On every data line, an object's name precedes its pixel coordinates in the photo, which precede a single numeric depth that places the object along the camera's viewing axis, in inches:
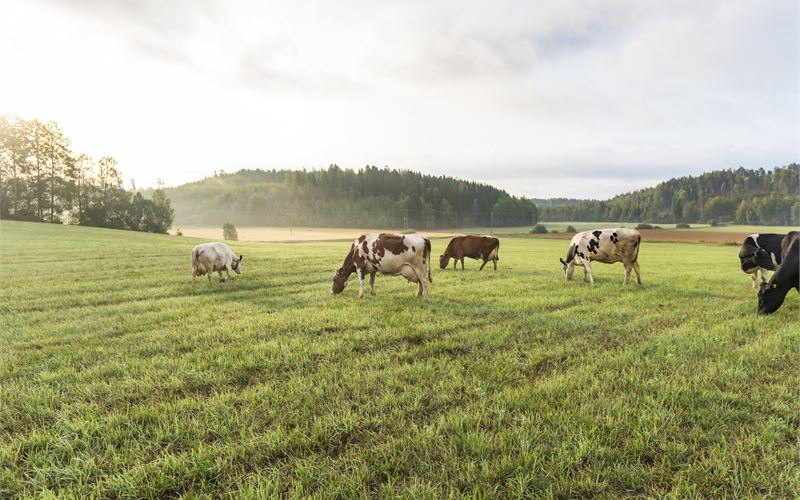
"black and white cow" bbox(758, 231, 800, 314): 300.8
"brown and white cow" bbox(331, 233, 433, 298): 397.4
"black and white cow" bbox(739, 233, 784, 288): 406.0
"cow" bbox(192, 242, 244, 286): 471.8
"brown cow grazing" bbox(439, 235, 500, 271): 676.7
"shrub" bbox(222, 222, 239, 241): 2748.5
